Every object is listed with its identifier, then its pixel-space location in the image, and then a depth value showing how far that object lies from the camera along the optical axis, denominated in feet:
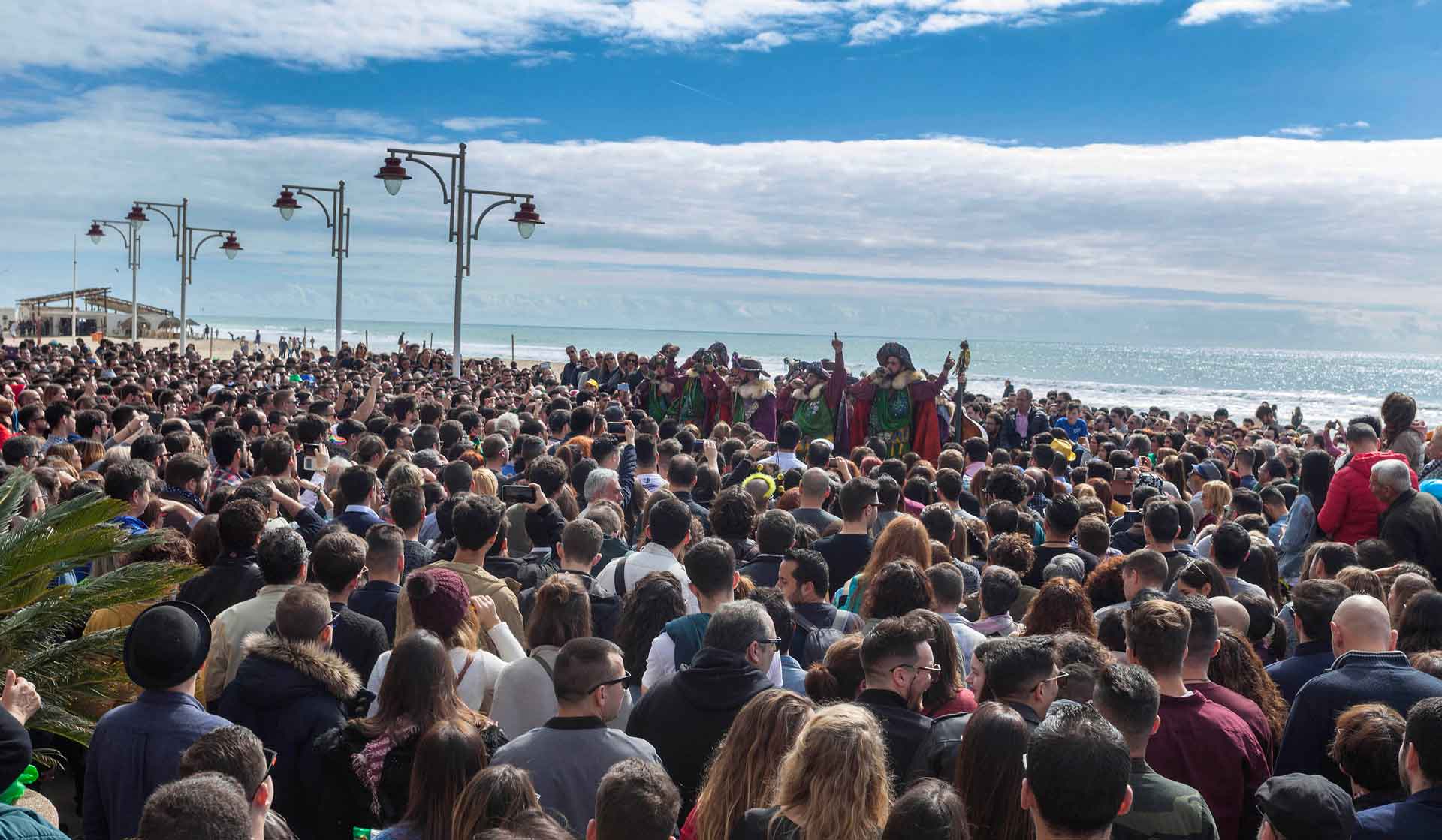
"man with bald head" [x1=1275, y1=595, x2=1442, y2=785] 13.61
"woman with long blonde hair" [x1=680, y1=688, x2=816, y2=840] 11.00
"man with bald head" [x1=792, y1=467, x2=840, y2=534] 24.29
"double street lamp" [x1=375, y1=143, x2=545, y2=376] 59.26
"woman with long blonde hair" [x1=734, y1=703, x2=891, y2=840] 9.53
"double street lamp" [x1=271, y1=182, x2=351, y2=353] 85.56
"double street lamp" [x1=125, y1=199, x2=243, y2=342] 97.50
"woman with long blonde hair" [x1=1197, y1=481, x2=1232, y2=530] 28.14
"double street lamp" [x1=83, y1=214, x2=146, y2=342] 130.52
